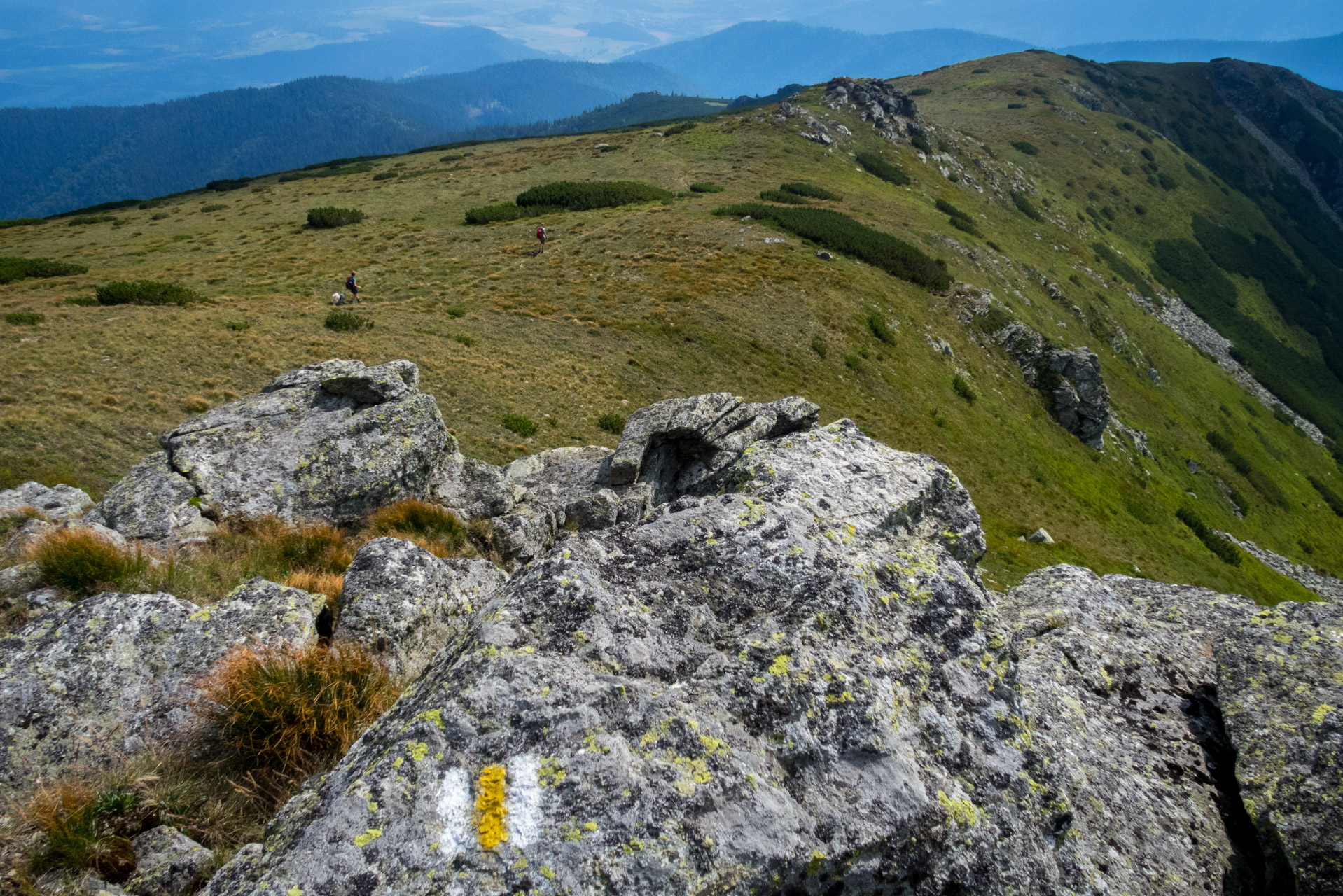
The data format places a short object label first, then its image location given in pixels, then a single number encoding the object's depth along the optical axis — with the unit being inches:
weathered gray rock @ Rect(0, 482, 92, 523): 512.1
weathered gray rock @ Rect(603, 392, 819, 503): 600.4
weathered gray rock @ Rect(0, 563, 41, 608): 308.5
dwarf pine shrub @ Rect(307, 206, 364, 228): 2317.9
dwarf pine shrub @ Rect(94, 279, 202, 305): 1282.0
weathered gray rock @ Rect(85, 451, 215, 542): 441.1
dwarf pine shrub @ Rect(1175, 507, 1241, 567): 1689.2
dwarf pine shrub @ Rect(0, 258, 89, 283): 1557.6
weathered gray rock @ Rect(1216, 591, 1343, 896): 227.8
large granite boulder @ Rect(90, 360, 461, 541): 468.1
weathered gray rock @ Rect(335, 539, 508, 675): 276.1
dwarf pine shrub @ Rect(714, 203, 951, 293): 2158.0
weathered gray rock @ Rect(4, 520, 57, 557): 381.6
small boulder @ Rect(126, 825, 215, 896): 170.4
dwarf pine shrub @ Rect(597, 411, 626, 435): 1133.1
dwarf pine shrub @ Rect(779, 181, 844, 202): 2723.9
